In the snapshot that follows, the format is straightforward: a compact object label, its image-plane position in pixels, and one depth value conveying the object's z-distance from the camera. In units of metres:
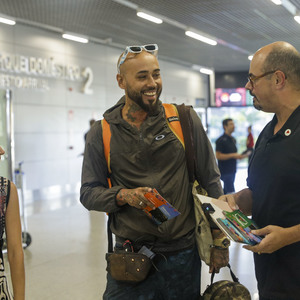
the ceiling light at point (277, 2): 9.23
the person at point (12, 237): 1.66
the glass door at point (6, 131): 5.77
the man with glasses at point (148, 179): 2.11
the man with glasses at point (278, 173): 1.70
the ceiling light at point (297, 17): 10.53
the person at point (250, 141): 11.46
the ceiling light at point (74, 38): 11.81
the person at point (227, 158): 7.69
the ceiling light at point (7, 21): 10.03
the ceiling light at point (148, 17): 9.81
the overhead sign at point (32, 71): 10.20
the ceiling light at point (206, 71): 19.48
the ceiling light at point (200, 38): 12.10
